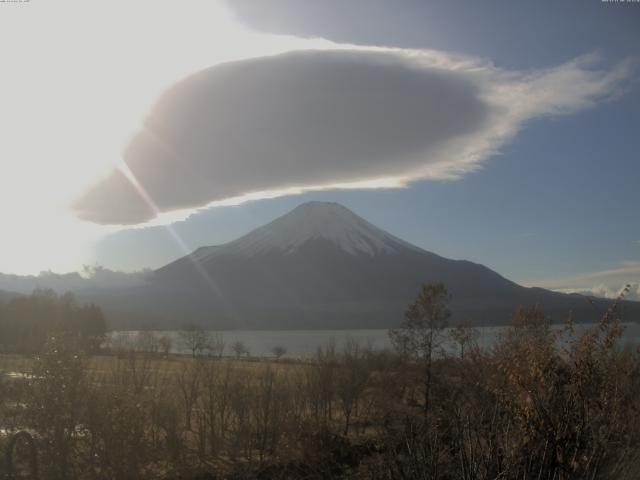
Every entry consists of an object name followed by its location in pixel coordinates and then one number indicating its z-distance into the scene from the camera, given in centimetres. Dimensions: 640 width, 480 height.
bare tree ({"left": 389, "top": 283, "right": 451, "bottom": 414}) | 2594
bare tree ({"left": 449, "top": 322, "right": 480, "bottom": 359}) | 2484
